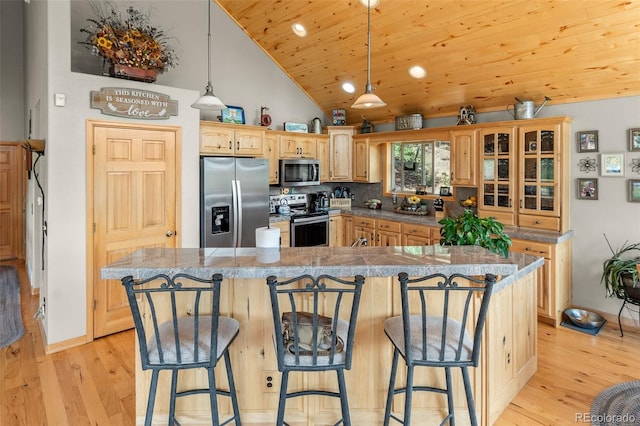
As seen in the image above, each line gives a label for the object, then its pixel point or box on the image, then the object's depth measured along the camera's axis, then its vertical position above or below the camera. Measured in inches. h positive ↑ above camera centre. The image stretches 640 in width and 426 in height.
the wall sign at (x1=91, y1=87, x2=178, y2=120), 141.2 +39.0
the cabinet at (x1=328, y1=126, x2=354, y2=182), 249.0 +33.1
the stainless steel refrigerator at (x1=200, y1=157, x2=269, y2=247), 171.8 +2.1
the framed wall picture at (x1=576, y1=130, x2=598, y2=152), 161.2 +26.6
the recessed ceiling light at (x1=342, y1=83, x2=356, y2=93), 221.2 +67.7
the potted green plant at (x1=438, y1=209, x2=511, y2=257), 106.9 -8.5
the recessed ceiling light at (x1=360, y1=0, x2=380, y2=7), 152.4 +80.3
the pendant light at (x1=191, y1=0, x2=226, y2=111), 115.1 +30.6
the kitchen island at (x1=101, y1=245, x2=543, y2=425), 88.8 -36.0
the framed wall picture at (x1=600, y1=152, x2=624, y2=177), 154.9 +15.9
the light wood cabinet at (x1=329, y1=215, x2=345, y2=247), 239.6 -16.5
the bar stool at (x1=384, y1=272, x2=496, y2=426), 71.4 -26.6
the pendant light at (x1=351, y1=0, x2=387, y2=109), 115.1 +31.2
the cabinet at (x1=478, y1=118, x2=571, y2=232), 163.8 +13.3
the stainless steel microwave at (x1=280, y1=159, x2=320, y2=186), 222.5 +19.1
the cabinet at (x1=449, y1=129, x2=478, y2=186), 190.5 +23.4
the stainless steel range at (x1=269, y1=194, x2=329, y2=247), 220.4 -8.7
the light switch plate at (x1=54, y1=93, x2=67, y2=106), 132.6 +36.5
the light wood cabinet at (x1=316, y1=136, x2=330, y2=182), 246.2 +29.4
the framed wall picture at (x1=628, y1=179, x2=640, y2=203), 151.7 +5.3
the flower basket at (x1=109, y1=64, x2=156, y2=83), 143.8 +50.2
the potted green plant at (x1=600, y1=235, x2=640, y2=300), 144.6 -26.5
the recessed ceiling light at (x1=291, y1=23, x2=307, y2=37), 190.6 +87.9
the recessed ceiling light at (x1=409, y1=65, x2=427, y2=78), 183.5 +64.0
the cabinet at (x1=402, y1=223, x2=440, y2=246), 197.8 -16.1
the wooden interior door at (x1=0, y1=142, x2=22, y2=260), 253.8 +1.2
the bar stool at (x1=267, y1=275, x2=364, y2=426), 68.9 -26.3
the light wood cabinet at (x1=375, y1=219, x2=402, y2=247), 214.8 -16.5
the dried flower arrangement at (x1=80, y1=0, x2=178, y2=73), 141.0 +60.4
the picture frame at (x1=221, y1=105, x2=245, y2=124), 197.8 +46.9
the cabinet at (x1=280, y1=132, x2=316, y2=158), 226.5 +35.7
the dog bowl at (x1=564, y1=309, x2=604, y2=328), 154.1 -46.9
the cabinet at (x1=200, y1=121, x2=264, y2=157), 180.4 +32.1
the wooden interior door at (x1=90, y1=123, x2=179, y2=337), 145.3 +1.9
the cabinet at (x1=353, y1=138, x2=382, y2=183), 241.9 +26.9
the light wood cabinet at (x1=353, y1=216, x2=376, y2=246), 227.6 -14.8
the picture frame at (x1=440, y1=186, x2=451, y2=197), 214.5 +7.2
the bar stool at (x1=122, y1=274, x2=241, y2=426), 69.5 -26.1
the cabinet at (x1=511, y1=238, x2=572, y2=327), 157.8 -30.6
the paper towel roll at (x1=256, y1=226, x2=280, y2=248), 97.7 -8.4
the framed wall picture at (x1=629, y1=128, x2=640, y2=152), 150.6 +25.0
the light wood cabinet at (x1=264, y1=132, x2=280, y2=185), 216.4 +28.1
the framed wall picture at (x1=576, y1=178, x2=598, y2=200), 162.7 +6.2
